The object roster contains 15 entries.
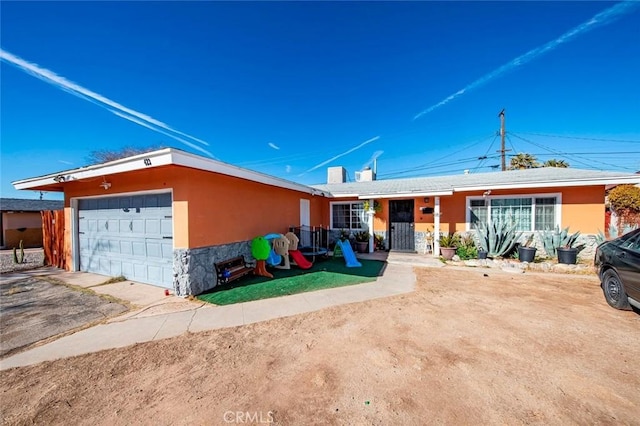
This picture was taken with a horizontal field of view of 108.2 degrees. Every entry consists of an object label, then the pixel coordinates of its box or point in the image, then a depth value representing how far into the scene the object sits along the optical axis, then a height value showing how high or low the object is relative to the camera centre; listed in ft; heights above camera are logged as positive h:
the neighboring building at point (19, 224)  50.11 -3.11
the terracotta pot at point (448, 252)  29.12 -5.72
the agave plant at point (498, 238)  26.86 -3.74
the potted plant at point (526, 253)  25.13 -5.21
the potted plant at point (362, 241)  34.42 -5.07
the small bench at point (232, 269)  18.75 -5.21
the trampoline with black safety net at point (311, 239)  28.09 -4.72
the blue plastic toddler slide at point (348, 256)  26.05 -5.60
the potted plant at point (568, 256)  23.58 -5.14
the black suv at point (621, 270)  12.54 -3.84
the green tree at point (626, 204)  37.81 +0.18
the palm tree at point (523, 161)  66.90 +13.04
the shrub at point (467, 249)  28.09 -5.19
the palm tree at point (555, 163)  64.64 +11.96
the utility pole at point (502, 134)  59.62 +18.51
